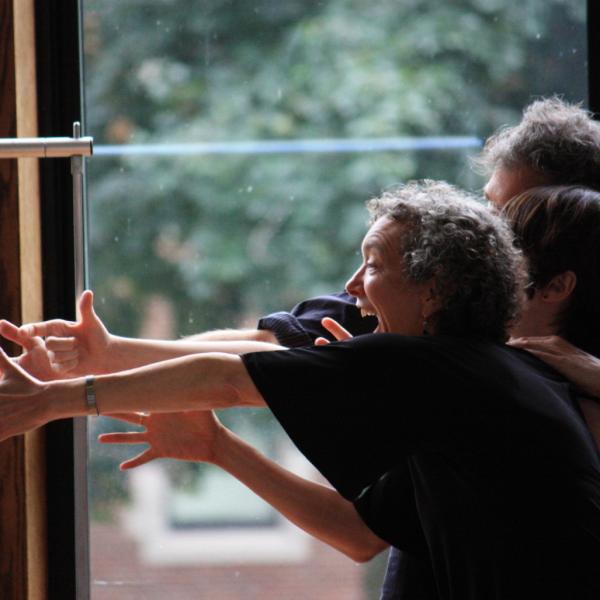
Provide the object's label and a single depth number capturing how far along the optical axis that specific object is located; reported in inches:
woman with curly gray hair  210.9
